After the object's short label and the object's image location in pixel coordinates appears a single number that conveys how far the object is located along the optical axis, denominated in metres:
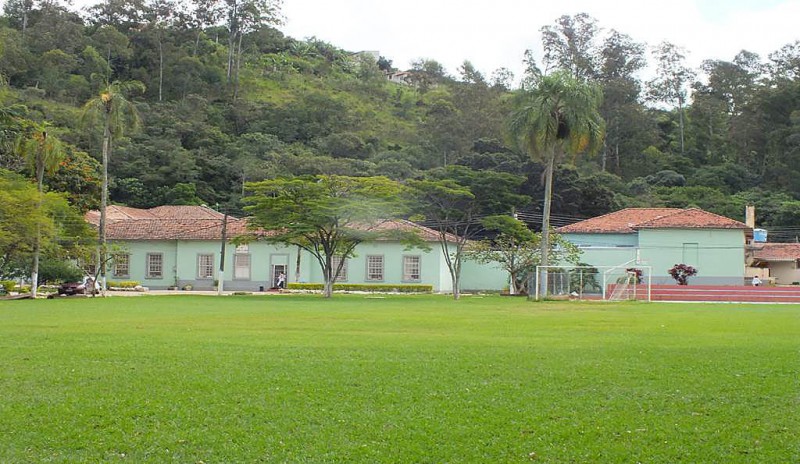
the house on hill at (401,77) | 116.69
